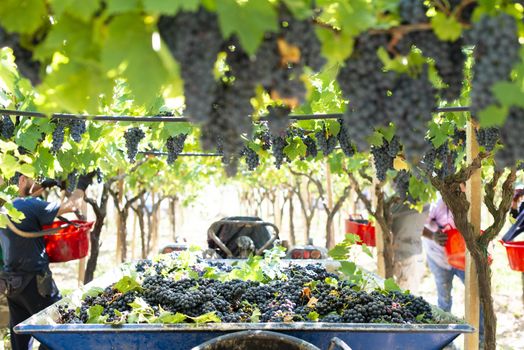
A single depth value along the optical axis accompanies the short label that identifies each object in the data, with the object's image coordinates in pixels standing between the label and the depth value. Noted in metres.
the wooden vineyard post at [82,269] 7.76
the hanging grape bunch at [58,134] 4.12
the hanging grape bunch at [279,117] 1.67
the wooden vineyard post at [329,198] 8.75
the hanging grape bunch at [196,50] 1.25
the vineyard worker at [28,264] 5.48
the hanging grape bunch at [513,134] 1.49
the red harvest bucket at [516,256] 4.34
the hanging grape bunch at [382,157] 3.72
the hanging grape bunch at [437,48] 1.47
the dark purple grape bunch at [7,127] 4.05
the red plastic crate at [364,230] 8.61
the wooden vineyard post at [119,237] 9.54
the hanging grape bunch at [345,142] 3.86
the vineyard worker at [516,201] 6.23
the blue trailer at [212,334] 3.21
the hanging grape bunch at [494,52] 1.37
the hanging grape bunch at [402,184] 5.44
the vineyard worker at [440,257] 6.66
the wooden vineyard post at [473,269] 3.93
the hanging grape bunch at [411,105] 1.61
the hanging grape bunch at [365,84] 1.55
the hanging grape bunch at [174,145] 4.70
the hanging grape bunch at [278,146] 4.47
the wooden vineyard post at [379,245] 6.26
